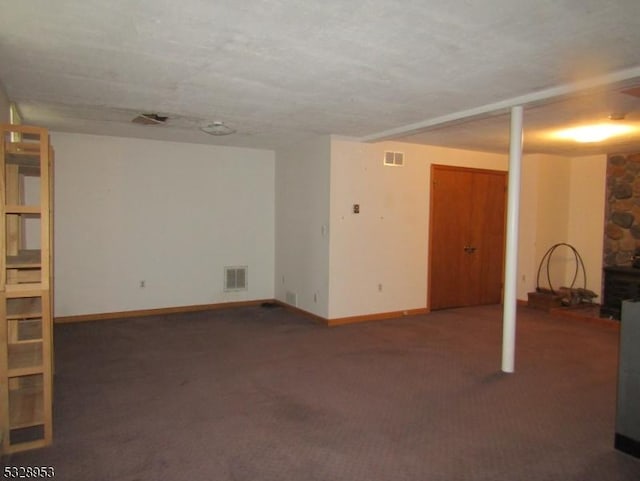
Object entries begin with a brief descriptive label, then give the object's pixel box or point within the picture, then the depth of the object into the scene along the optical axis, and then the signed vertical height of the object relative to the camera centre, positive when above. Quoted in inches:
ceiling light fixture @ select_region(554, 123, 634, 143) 203.3 +45.7
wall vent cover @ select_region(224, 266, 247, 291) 277.3 -37.5
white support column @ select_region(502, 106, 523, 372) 158.7 -6.3
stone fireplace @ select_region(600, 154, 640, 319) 272.1 +9.6
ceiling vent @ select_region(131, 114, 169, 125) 190.7 +42.9
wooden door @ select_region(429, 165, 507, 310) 272.2 -7.9
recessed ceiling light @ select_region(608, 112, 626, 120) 177.2 +45.3
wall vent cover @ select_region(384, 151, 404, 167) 249.6 +36.0
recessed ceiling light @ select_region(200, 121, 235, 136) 205.8 +43.3
